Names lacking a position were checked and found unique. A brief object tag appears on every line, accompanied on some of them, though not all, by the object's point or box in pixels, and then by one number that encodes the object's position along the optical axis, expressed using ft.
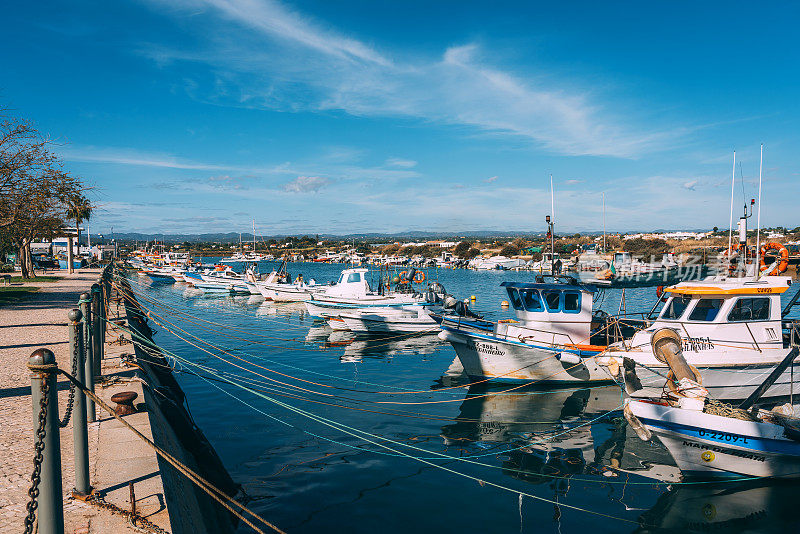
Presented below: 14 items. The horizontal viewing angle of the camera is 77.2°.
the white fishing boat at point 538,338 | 58.34
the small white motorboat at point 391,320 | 98.22
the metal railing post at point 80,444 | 19.65
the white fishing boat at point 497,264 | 352.08
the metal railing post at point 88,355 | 25.85
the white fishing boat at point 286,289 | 151.94
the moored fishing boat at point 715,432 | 32.55
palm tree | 185.53
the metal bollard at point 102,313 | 45.15
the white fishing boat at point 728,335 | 46.75
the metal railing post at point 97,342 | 37.46
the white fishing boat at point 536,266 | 314.10
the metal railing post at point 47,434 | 13.06
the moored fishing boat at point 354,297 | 104.88
